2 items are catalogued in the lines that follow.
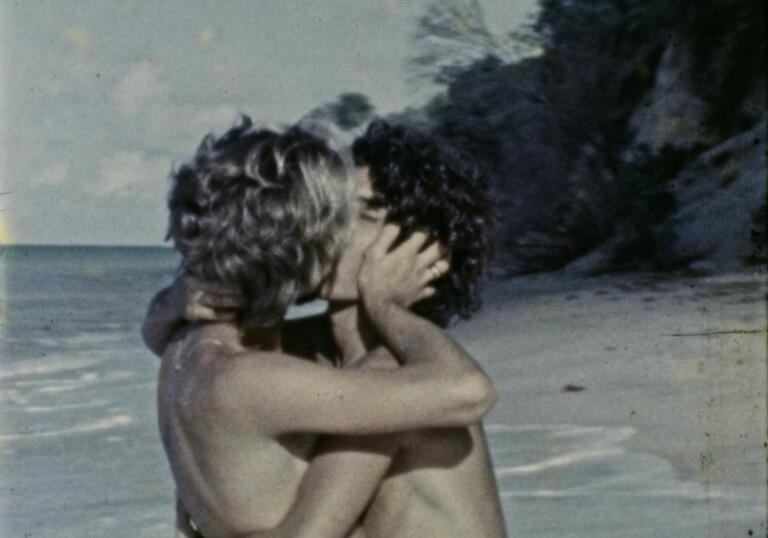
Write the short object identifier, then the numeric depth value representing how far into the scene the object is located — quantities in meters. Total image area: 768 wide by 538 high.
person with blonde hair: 2.15
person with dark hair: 2.19
